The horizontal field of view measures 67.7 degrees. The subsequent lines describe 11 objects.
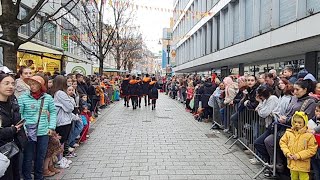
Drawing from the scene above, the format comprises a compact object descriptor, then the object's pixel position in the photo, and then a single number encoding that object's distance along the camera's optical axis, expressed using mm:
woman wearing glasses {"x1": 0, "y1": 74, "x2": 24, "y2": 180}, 3038
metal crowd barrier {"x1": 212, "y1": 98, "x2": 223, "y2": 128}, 7719
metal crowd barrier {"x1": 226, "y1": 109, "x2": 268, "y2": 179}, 4733
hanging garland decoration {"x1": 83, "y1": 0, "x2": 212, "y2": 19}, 17786
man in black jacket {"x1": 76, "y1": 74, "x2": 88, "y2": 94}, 7359
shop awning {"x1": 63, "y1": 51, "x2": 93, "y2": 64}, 13428
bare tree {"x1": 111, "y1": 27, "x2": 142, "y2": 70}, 25537
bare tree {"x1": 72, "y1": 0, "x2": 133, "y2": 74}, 17660
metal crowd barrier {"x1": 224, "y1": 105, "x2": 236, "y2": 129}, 6623
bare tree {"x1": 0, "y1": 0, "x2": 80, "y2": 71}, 5944
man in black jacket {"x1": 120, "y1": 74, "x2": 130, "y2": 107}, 12897
